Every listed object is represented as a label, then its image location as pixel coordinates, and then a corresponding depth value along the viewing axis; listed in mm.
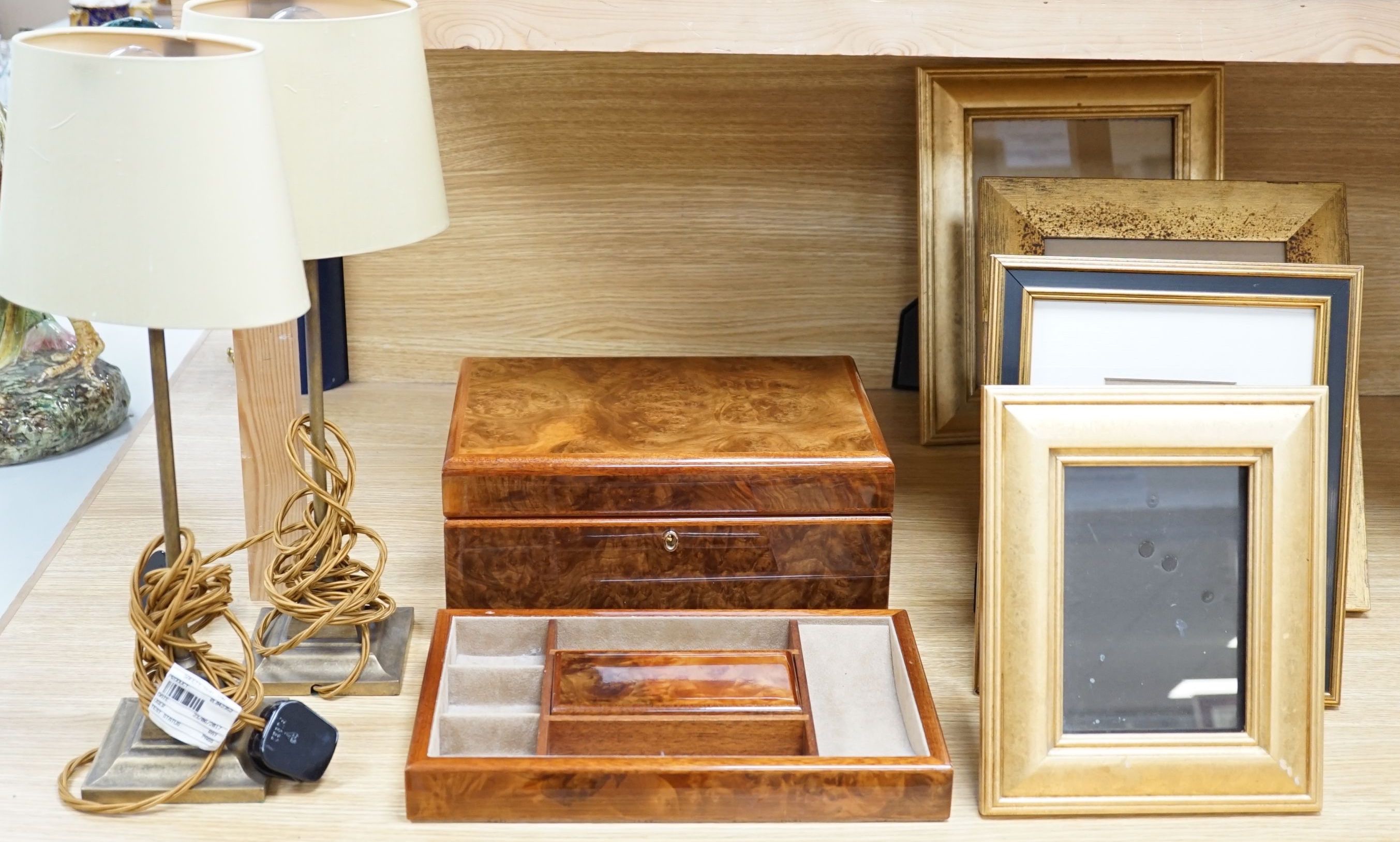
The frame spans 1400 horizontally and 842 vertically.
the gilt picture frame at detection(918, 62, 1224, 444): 1202
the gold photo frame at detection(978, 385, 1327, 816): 802
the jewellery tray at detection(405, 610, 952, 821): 776
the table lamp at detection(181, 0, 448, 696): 804
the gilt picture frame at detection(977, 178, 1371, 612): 1045
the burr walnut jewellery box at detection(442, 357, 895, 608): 943
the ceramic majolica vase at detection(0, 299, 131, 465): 1253
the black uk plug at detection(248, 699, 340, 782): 797
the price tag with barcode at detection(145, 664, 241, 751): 791
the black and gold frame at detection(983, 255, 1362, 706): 933
